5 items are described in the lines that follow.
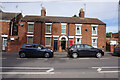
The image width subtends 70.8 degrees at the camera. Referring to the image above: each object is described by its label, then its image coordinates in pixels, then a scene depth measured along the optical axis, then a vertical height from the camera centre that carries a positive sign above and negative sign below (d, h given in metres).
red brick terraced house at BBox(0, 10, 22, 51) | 16.14 +2.51
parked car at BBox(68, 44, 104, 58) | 9.70 -1.19
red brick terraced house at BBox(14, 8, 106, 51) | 17.05 +1.75
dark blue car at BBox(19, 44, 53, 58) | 9.63 -1.23
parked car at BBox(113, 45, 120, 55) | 11.07 -1.12
